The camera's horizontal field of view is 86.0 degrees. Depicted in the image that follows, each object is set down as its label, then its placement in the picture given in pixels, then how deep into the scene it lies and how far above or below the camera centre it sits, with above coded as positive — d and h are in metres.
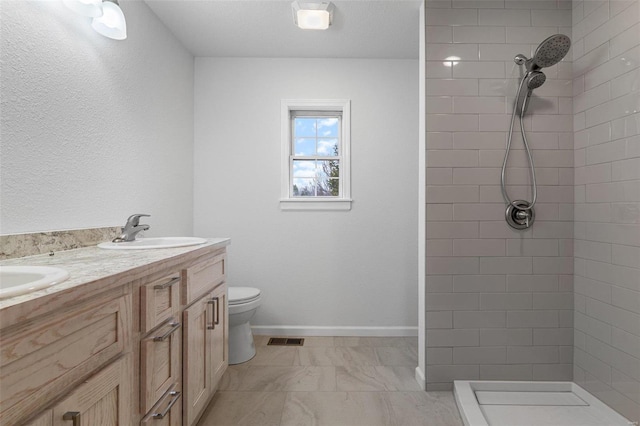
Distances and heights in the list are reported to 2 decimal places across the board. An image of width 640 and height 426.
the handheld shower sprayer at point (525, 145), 1.92 +0.40
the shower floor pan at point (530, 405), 1.71 -1.04
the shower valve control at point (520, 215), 2.02 -0.01
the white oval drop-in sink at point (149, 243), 1.49 -0.16
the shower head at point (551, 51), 1.70 +0.83
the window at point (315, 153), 3.06 +0.53
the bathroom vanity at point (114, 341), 0.66 -0.35
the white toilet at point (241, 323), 2.33 -0.77
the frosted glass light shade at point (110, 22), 1.60 +0.89
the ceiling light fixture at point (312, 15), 2.17 +1.29
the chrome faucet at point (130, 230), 1.77 -0.10
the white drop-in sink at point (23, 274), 0.87 -0.17
